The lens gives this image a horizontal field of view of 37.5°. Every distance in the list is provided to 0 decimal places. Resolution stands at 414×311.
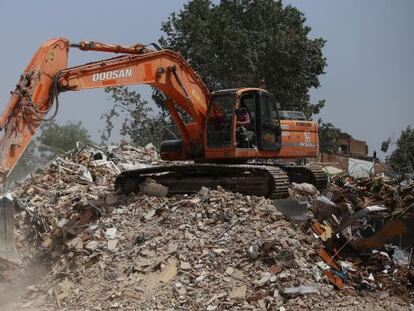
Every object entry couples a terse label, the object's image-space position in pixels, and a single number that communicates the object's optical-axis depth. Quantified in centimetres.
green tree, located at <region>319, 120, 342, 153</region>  3192
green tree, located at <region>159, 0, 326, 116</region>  2694
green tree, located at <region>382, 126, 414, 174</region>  2959
